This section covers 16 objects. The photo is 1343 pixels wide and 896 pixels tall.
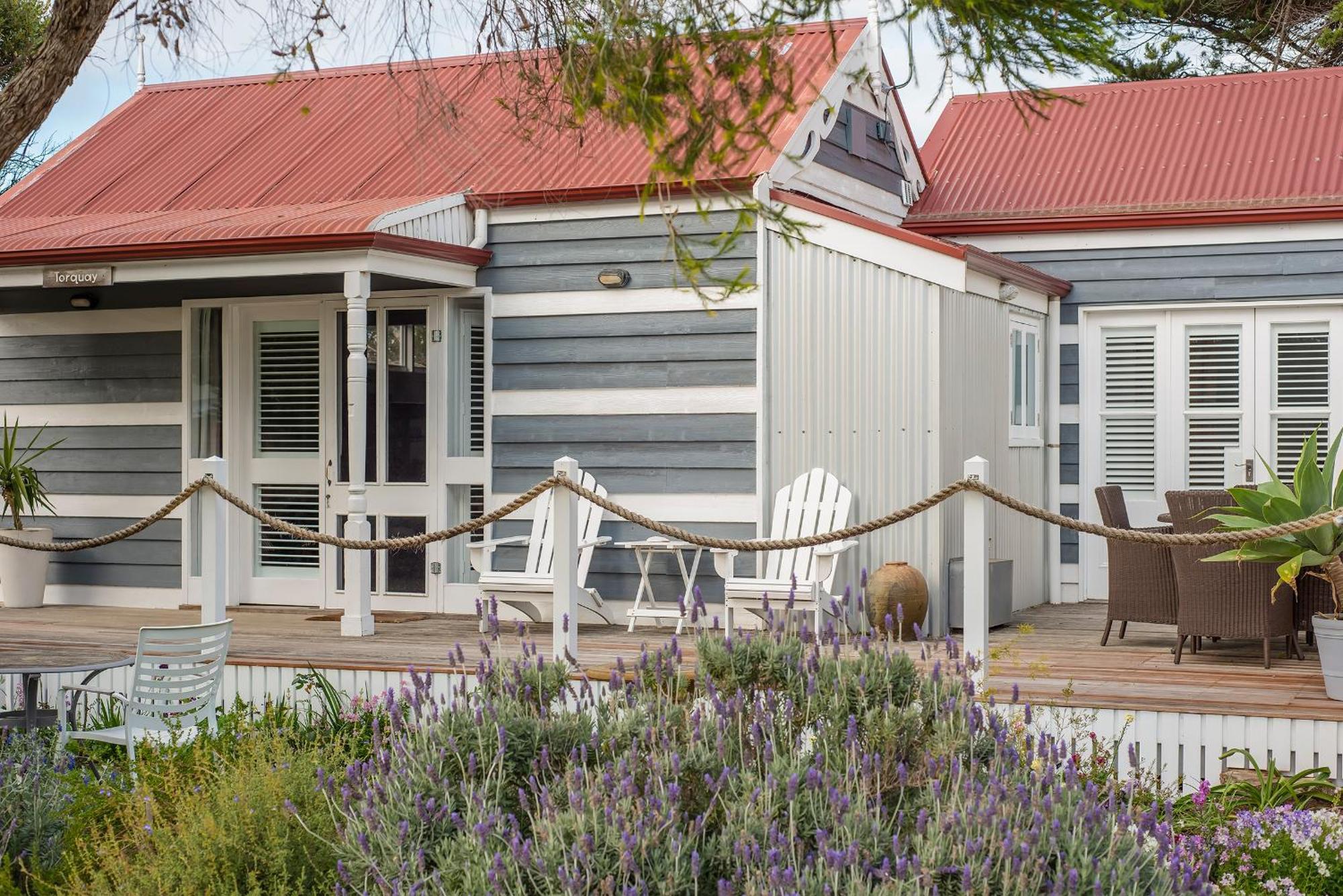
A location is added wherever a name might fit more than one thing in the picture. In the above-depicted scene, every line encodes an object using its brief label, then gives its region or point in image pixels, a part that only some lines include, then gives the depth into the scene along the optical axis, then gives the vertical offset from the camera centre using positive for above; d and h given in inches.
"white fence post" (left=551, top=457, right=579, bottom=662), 274.4 -18.2
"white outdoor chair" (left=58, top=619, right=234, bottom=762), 231.8 -36.9
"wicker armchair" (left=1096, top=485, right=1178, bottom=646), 310.3 -27.2
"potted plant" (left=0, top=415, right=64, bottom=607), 418.6 -28.4
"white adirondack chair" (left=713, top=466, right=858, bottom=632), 332.7 -23.9
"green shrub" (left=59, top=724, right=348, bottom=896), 151.6 -40.6
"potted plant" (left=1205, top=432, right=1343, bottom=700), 247.3 -13.9
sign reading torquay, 371.9 +39.5
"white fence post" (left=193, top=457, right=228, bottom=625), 303.0 -22.0
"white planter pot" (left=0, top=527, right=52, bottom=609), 419.5 -35.0
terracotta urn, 335.3 -31.3
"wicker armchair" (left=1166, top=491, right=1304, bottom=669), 286.4 -27.2
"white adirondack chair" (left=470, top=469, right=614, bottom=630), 351.9 -29.2
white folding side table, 351.3 -29.0
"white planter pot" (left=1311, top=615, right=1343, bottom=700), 245.1 -31.9
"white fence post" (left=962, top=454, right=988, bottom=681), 245.9 -18.6
